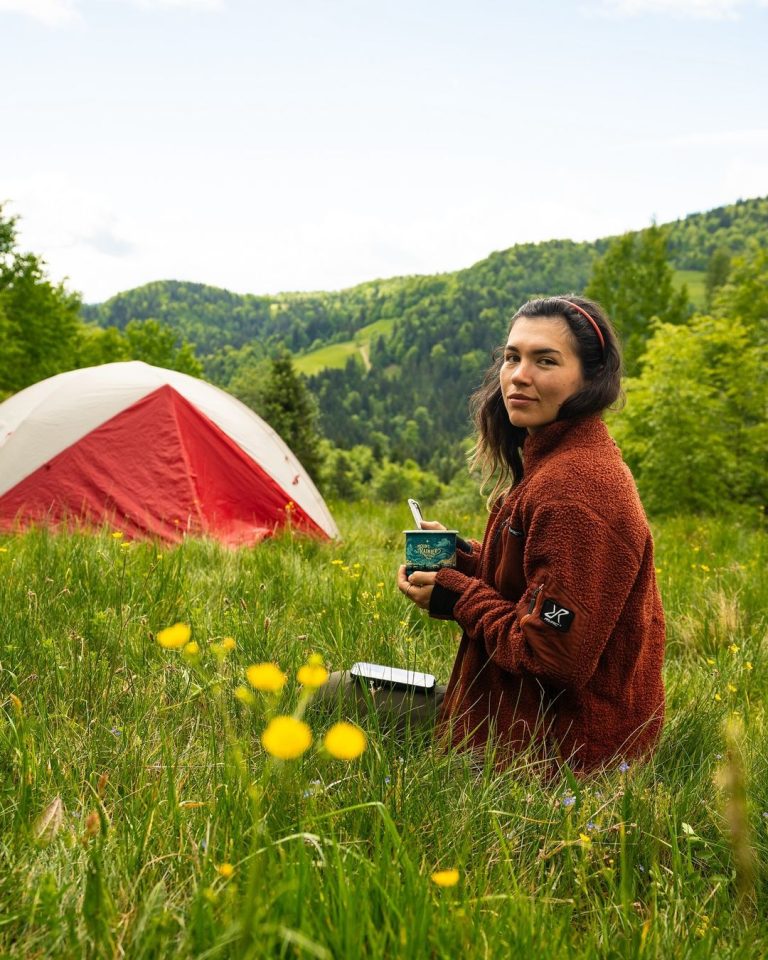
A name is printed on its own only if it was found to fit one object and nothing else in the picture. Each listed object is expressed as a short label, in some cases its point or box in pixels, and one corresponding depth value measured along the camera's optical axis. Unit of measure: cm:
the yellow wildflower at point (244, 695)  82
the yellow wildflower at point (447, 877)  93
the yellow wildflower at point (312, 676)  75
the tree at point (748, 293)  2300
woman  194
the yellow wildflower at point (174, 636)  89
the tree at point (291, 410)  3969
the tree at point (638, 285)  3797
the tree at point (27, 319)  2347
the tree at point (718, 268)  6222
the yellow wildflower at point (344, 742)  69
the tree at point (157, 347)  4550
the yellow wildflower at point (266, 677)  73
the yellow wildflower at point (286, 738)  64
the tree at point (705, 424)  1550
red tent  558
